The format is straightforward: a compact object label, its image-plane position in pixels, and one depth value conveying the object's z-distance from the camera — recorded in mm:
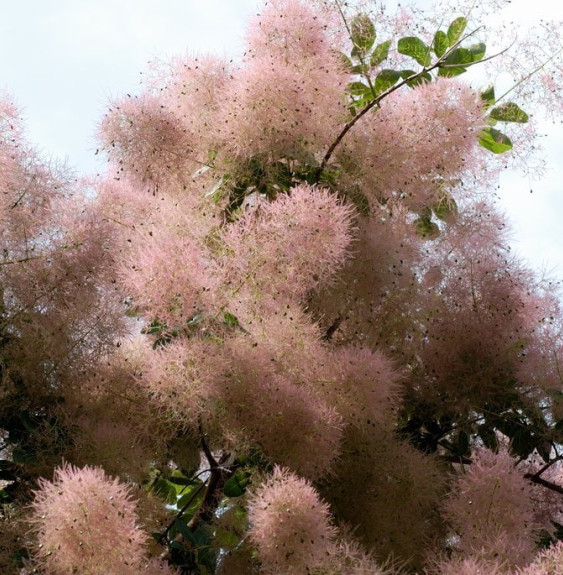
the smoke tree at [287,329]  2170
